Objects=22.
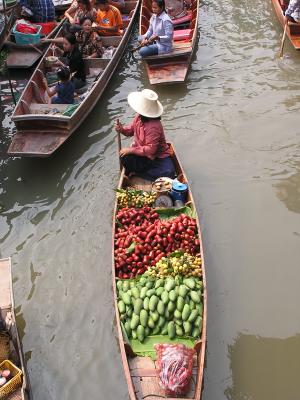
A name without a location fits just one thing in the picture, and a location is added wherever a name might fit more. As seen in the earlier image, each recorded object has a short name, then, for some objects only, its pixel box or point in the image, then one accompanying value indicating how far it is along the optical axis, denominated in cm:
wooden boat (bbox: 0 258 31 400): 407
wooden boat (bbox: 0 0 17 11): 1148
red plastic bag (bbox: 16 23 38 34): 1017
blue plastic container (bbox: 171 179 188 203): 612
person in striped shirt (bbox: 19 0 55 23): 1048
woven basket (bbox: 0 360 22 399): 403
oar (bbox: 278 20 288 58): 1018
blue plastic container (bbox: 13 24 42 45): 997
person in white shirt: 895
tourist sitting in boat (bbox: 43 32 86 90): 841
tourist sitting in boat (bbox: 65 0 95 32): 909
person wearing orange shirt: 1000
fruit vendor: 627
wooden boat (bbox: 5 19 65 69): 990
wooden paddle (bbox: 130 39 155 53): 920
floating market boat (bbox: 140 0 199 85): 923
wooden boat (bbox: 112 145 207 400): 404
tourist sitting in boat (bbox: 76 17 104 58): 943
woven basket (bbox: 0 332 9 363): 436
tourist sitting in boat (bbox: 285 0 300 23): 968
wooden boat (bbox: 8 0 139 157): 723
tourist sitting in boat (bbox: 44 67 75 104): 765
